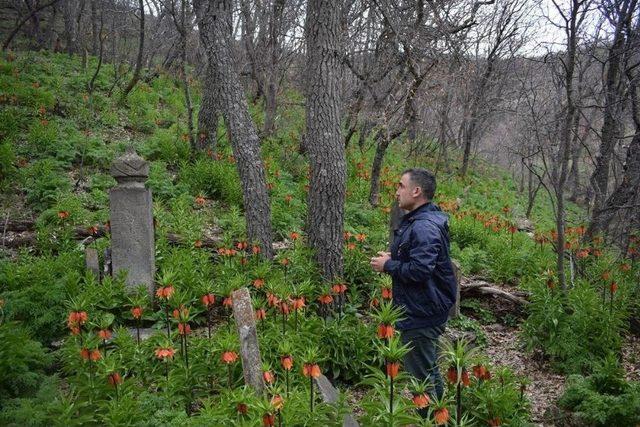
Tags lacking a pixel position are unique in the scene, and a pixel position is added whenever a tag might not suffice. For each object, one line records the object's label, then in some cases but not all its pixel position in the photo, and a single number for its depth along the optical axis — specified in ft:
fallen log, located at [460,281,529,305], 23.71
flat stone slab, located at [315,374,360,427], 10.10
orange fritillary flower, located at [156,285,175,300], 13.24
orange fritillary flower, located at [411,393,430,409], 8.59
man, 12.17
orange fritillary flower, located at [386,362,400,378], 8.27
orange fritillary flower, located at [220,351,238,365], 11.21
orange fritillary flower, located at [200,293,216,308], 13.48
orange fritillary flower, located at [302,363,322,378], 9.70
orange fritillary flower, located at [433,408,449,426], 8.64
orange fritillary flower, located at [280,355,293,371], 10.36
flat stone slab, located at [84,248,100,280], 19.07
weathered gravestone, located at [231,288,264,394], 11.47
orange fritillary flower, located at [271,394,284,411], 9.02
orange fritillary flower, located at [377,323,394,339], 9.22
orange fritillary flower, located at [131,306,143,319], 13.32
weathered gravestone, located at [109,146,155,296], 19.13
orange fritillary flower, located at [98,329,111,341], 11.80
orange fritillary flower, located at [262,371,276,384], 10.77
